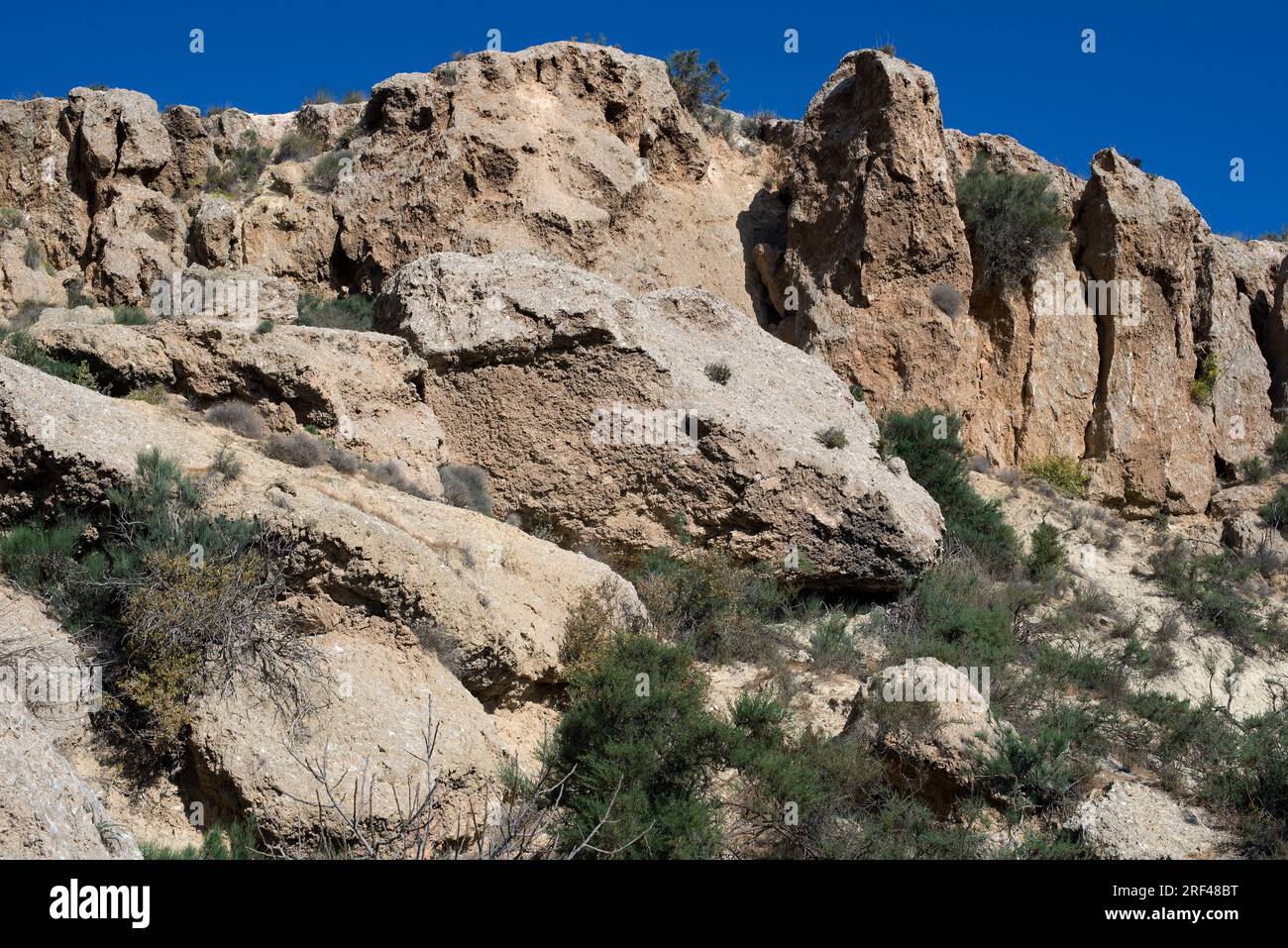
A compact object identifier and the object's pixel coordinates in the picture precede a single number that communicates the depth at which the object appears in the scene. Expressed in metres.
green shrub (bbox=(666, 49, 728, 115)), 19.88
